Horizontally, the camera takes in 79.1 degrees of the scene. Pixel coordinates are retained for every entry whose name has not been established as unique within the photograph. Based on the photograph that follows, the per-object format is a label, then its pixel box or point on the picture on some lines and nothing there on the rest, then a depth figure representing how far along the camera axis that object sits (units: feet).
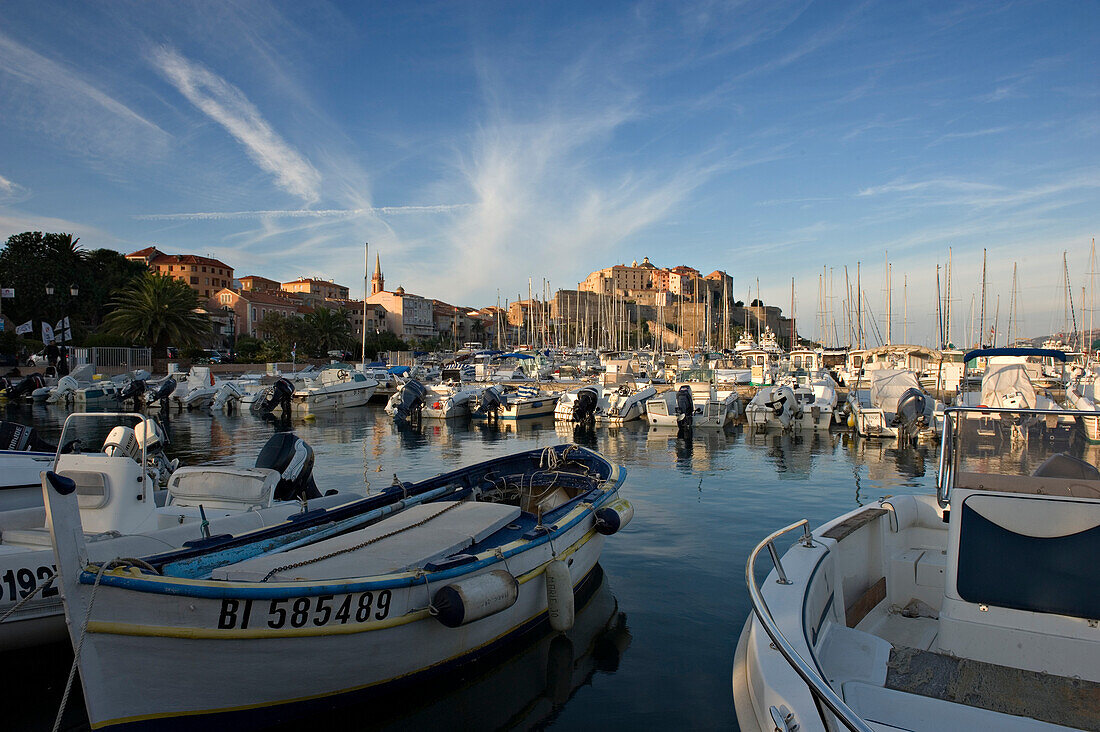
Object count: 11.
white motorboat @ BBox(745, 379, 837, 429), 95.86
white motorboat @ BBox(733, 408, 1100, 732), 11.16
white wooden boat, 14.78
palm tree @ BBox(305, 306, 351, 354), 217.56
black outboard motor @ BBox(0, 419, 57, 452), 38.99
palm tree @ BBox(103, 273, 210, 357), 151.02
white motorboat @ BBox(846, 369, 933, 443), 81.51
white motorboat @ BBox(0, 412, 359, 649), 20.74
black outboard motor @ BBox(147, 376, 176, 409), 120.78
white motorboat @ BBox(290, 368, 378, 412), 124.47
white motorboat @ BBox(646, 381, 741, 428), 98.02
